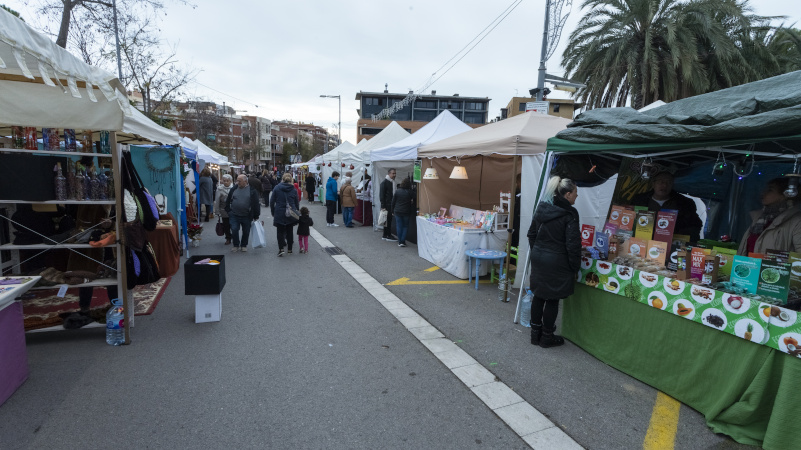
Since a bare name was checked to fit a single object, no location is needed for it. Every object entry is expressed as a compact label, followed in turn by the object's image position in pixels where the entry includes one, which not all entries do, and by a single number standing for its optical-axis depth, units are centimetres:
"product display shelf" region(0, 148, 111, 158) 361
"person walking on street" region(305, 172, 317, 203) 2114
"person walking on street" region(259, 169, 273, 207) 1856
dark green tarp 266
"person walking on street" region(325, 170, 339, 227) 1360
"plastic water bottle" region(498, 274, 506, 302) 592
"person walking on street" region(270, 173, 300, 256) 840
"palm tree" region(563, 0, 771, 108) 1177
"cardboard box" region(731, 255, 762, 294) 287
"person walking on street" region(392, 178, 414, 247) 954
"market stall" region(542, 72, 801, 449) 270
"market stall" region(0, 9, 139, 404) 301
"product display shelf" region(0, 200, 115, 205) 375
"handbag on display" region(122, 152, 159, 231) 412
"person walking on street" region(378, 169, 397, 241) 1073
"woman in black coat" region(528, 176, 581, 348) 388
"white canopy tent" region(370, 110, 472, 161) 1036
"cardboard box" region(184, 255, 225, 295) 463
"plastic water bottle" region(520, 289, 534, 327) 479
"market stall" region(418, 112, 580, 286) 595
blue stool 624
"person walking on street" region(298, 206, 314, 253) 870
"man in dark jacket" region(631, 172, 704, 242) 458
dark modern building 6319
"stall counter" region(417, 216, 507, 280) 691
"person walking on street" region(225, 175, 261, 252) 844
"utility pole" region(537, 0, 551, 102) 1017
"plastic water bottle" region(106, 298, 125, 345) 408
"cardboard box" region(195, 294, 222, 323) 477
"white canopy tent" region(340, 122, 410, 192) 1422
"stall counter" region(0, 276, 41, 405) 303
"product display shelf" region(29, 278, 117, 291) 412
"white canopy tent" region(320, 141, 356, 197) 1816
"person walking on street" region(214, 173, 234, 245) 968
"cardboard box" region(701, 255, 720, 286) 312
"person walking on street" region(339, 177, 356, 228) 1291
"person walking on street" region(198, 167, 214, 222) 1162
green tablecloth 260
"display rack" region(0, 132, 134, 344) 377
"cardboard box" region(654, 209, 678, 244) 389
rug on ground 436
